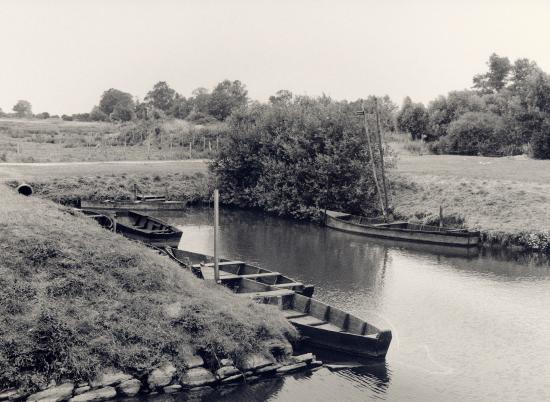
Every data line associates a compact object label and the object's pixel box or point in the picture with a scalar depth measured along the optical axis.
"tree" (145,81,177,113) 137.38
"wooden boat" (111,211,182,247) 34.72
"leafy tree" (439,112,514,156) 70.31
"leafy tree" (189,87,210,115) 109.32
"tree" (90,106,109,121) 121.53
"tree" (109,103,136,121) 115.00
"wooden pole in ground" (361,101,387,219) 45.22
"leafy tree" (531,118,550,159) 62.00
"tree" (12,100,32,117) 170.69
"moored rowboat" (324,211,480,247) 37.69
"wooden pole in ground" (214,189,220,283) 23.41
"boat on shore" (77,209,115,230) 31.50
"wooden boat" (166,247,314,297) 23.75
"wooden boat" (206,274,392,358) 19.52
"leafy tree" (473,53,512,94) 112.61
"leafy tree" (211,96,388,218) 48.78
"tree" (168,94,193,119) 118.56
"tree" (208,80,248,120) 105.69
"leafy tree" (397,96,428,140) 83.94
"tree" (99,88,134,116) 132.14
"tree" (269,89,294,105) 57.62
